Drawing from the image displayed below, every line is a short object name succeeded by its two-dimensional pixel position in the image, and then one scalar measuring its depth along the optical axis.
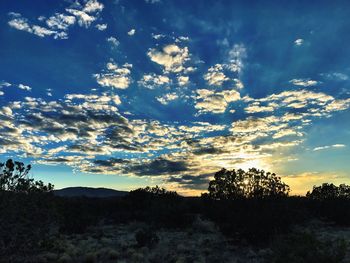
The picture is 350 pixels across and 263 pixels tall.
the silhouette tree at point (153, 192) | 44.25
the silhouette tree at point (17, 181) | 13.67
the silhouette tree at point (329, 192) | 37.85
